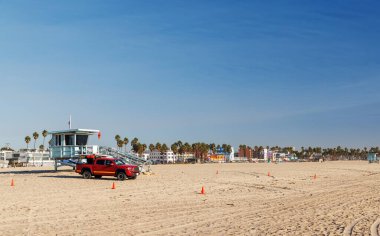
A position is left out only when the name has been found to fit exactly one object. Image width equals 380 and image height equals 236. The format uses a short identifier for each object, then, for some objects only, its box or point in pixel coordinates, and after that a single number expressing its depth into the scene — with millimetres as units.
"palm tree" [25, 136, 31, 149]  186500
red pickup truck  33875
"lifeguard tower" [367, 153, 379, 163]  112500
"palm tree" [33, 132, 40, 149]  182762
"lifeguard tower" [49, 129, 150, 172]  43812
